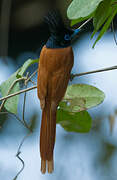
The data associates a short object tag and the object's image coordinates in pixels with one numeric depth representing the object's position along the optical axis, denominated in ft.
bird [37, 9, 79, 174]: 11.43
